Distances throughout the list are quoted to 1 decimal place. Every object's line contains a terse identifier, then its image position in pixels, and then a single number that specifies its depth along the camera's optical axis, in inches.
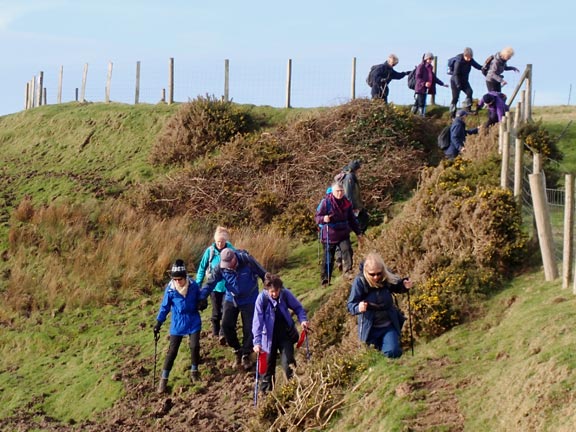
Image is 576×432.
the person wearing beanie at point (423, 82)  959.6
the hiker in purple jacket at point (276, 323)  437.7
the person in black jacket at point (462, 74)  944.0
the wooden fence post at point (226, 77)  1213.7
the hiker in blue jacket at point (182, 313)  507.5
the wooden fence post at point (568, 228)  430.0
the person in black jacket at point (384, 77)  983.6
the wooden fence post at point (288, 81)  1165.1
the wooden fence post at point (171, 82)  1278.3
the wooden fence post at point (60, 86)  1609.3
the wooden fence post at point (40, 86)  1688.0
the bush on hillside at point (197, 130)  1040.8
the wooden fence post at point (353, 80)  1149.7
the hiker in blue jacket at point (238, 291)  501.0
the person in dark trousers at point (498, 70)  893.2
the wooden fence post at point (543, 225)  444.5
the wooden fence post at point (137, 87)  1353.3
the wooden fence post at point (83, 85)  1462.8
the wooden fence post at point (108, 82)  1421.0
